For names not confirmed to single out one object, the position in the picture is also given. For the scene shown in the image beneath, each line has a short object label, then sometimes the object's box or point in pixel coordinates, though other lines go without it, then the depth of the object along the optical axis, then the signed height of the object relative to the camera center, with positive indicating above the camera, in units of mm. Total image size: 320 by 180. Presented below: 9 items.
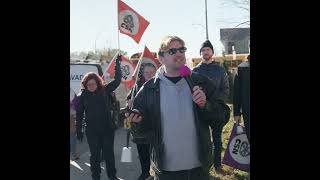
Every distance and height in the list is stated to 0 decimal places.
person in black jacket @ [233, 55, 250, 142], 4539 -18
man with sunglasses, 3041 -189
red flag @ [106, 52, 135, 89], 7136 +400
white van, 9664 +598
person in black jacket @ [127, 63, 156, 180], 5434 -680
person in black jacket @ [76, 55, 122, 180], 5738 -339
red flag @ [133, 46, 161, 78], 5307 +464
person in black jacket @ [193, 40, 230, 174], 5598 +275
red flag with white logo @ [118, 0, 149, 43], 5824 +1012
